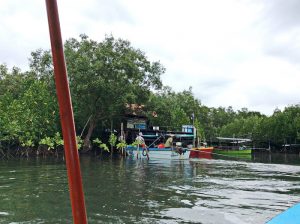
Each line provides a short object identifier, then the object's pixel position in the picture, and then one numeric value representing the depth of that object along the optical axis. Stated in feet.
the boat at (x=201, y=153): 76.27
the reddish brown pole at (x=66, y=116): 4.04
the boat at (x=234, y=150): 103.52
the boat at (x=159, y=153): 71.85
